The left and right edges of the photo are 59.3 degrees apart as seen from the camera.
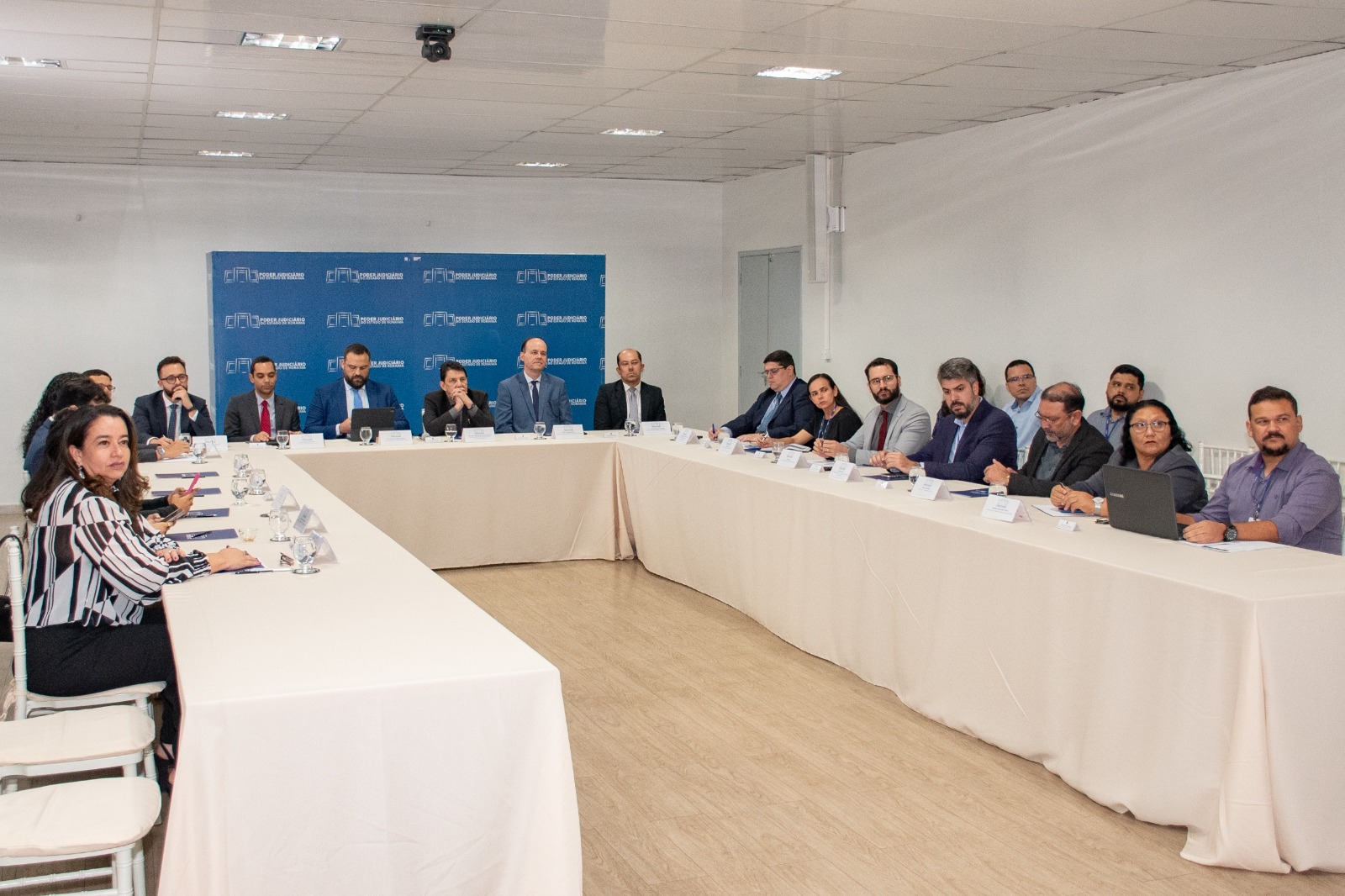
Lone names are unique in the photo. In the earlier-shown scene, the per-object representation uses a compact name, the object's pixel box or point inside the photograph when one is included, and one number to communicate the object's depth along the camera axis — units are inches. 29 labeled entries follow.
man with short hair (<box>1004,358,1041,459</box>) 263.9
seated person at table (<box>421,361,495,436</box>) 276.2
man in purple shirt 137.4
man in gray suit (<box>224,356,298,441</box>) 271.1
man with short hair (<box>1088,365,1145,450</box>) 231.5
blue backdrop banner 348.5
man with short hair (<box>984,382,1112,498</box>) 176.7
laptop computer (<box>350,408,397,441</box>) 260.5
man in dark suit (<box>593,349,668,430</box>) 289.4
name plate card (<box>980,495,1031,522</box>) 150.9
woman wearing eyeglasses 156.9
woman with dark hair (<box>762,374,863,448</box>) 245.8
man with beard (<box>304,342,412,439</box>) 280.5
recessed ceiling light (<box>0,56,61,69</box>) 200.5
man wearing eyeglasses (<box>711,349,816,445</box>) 261.0
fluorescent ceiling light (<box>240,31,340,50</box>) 185.0
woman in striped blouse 112.7
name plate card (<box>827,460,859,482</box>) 190.9
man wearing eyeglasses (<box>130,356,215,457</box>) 256.1
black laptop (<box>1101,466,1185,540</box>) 137.9
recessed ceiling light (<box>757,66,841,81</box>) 212.4
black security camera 176.1
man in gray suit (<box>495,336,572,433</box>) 286.2
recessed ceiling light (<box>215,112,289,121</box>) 259.3
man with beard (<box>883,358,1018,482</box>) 199.5
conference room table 110.2
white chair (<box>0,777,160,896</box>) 78.5
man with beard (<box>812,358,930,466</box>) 221.6
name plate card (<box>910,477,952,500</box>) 169.8
